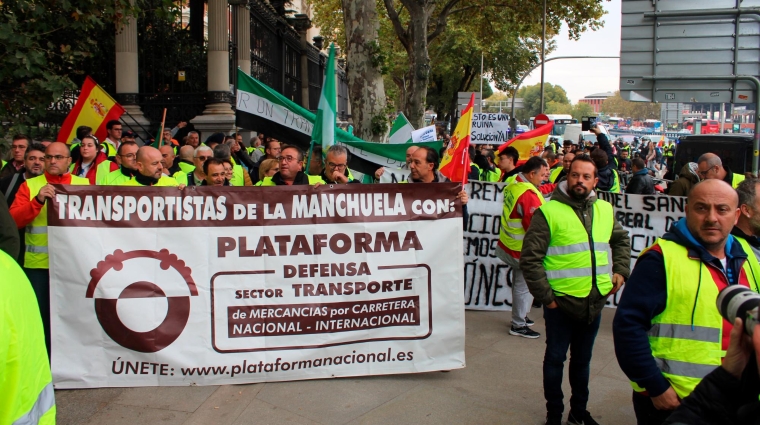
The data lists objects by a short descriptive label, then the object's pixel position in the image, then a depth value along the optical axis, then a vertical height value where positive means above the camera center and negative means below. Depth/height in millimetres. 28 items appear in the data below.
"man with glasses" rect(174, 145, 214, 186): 7018 +79
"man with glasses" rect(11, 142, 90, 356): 4812 -291
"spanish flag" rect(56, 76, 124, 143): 8516 +802
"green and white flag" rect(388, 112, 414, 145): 9531 +668
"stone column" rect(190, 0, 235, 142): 15453 +2571
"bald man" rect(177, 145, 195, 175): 8732 +272
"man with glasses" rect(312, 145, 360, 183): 5906 +121
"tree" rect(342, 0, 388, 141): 10039 +1606
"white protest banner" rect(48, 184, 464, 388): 4836 -750
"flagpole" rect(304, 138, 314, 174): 6700 +219
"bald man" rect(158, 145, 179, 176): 7657 +206
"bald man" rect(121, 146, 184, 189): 5449 +78
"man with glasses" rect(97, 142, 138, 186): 5827 +83
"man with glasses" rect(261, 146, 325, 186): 5934 +64
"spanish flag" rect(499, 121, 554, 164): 10414 +601
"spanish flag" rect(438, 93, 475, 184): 5773 +245
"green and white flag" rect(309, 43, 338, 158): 6500 +648
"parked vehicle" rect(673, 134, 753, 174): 14609 +759
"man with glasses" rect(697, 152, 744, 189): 6641 +152
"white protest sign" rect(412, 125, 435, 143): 9383 +609
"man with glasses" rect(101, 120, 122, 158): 9141 +551
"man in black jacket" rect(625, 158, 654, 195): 8539 -9
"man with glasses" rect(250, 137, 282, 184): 8852 +354
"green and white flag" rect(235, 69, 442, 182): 6848 +537
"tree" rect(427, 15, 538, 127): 41047 +7687
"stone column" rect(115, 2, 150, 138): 14430 +2080
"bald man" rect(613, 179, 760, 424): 2754 -472
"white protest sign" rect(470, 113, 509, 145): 14344 +1066
